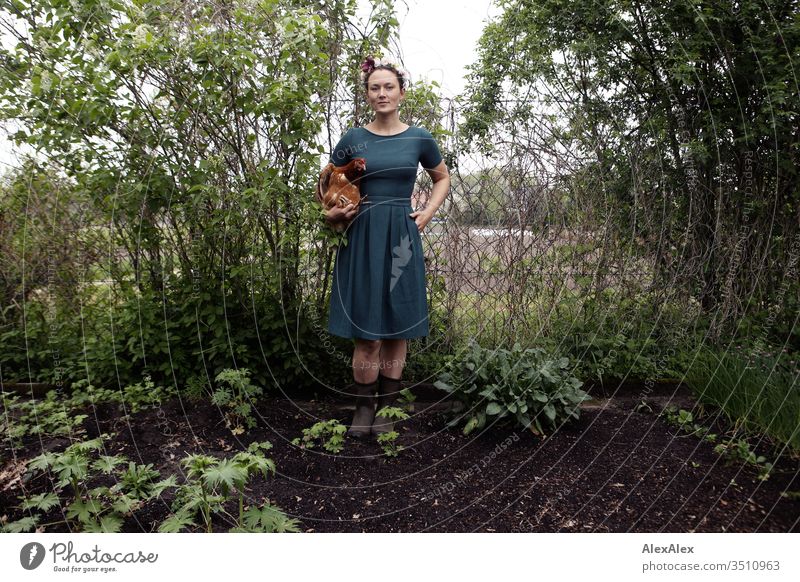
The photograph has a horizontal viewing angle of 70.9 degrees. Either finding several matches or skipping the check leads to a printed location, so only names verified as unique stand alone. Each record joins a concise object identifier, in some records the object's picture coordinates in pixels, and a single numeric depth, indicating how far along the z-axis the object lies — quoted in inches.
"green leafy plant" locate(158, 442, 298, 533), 77.3
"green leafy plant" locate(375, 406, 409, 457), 113.0
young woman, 109.6
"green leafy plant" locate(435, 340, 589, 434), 119.6
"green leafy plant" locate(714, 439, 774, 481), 103.4
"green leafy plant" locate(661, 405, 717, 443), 118.4
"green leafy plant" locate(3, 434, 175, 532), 83.0
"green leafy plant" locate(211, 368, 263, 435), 120.0
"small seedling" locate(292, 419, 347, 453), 113.6
